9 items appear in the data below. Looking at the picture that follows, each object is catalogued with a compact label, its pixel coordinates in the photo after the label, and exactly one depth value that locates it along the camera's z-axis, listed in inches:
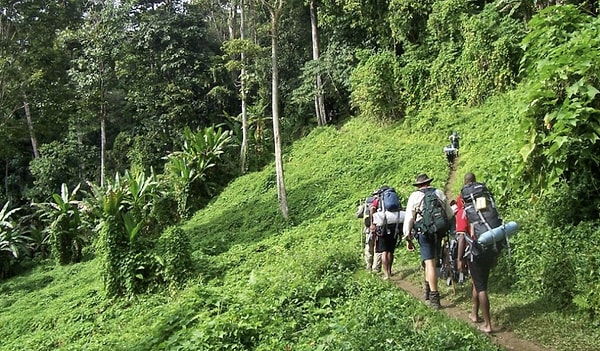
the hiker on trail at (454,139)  546.3
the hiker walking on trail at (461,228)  223.3
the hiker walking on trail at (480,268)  209.9
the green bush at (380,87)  731.4
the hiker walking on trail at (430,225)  239.6
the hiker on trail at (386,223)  286.4
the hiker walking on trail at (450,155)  515.5
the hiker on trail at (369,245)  309.0
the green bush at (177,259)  402.3
